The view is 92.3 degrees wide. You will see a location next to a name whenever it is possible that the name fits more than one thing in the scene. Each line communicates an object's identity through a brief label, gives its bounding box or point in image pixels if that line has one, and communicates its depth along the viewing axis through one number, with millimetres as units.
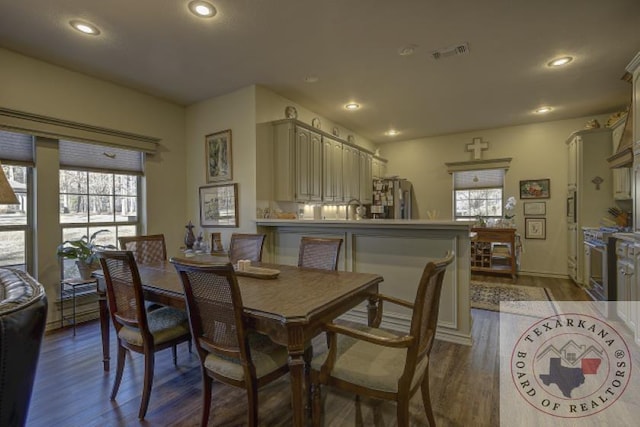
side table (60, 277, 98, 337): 3146
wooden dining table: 1388
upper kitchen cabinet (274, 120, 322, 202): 3951
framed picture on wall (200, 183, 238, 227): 3941
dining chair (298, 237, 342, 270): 2506
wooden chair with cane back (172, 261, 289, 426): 1443
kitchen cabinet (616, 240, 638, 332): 2660
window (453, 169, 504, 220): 6027
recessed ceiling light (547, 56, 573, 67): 3161
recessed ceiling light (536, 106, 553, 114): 4727
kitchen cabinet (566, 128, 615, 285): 4426
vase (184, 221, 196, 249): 3621
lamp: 1420
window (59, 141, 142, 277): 3410
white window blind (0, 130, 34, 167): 2907
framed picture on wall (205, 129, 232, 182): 3959
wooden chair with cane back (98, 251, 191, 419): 1817
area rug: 3652
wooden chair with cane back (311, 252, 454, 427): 1349
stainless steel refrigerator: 6398
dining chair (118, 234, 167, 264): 2861
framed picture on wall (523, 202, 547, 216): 5543
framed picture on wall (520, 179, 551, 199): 5500
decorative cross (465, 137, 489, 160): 5945
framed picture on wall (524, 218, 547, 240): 5551
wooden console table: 5203
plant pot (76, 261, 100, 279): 3209
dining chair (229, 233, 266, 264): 2941
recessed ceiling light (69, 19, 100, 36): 2469
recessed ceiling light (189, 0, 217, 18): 2285
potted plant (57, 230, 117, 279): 3119
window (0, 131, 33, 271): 2963
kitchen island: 2791
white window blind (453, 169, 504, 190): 5996
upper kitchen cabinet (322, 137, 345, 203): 4684
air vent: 2904
